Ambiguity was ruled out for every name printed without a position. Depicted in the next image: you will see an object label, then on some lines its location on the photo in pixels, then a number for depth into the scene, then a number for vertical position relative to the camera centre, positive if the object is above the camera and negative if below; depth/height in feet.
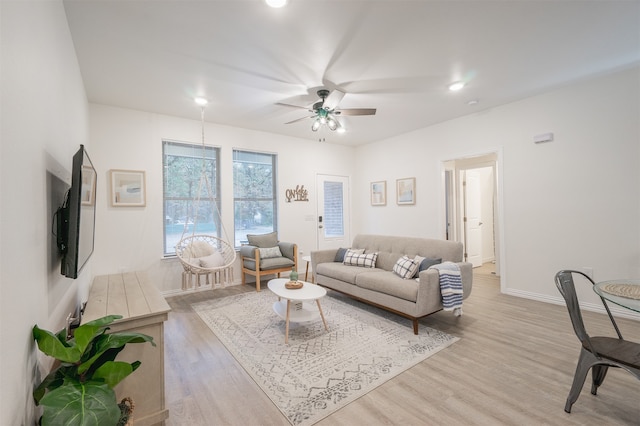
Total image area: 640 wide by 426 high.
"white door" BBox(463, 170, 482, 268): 19.44 -0.30
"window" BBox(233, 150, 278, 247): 16.51 +1.32
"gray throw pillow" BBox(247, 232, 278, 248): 15.81 -1.38
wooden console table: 5.32 -2.67
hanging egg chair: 12.55 -1.90
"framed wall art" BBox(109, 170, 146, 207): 12.80 +1.35
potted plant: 2.97 -1.96
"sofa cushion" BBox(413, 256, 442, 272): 10.46 -1.84
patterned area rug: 6.37 -3.99
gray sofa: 9.25 -2.41
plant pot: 4.31 -3.10
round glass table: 4.82 -1.59
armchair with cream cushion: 14.64 -2.20
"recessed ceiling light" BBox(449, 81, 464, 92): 11.07 +5.07
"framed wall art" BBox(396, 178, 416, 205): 17.71 +1.46
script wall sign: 18.12 +1.37
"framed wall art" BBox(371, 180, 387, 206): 19.51 +1.46
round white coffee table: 9.06 -3.13
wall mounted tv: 4.63 -0.05
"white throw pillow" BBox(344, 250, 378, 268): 12.75 -2.08
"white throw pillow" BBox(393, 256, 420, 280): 10.57 -2.06
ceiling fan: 11.10 +4.18
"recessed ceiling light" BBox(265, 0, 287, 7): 6.47 +4.91
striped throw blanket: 9.36 -2.48
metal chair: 5.30 -2.67
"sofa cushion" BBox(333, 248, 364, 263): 13.58 -1.89
